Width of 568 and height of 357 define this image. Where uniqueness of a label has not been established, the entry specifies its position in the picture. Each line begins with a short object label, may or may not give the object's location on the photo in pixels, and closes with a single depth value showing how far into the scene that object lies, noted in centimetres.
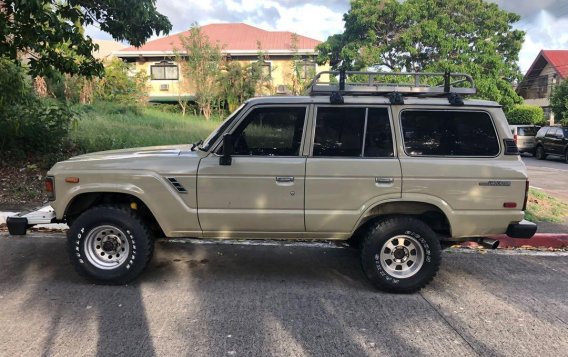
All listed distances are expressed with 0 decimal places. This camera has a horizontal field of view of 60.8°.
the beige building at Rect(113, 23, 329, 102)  2992
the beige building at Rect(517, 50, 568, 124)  3938
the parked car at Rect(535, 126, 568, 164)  2153
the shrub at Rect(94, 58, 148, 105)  2242
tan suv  462
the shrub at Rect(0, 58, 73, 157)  965
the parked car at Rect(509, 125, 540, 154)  2441
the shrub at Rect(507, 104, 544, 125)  3231
